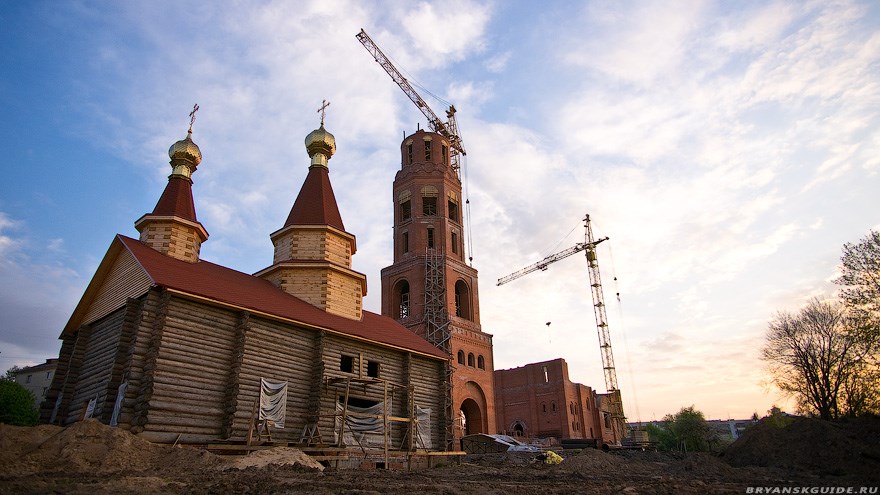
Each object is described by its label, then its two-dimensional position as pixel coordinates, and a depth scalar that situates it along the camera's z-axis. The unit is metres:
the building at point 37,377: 52.50
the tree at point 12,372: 53.62
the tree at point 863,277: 24.88
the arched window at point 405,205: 43.81
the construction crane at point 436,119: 54.97
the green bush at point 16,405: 34.81
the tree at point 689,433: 67.06
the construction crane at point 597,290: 65.94
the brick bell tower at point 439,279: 37.34
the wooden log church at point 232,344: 15.99
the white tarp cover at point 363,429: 20.44
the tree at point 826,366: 29.03
